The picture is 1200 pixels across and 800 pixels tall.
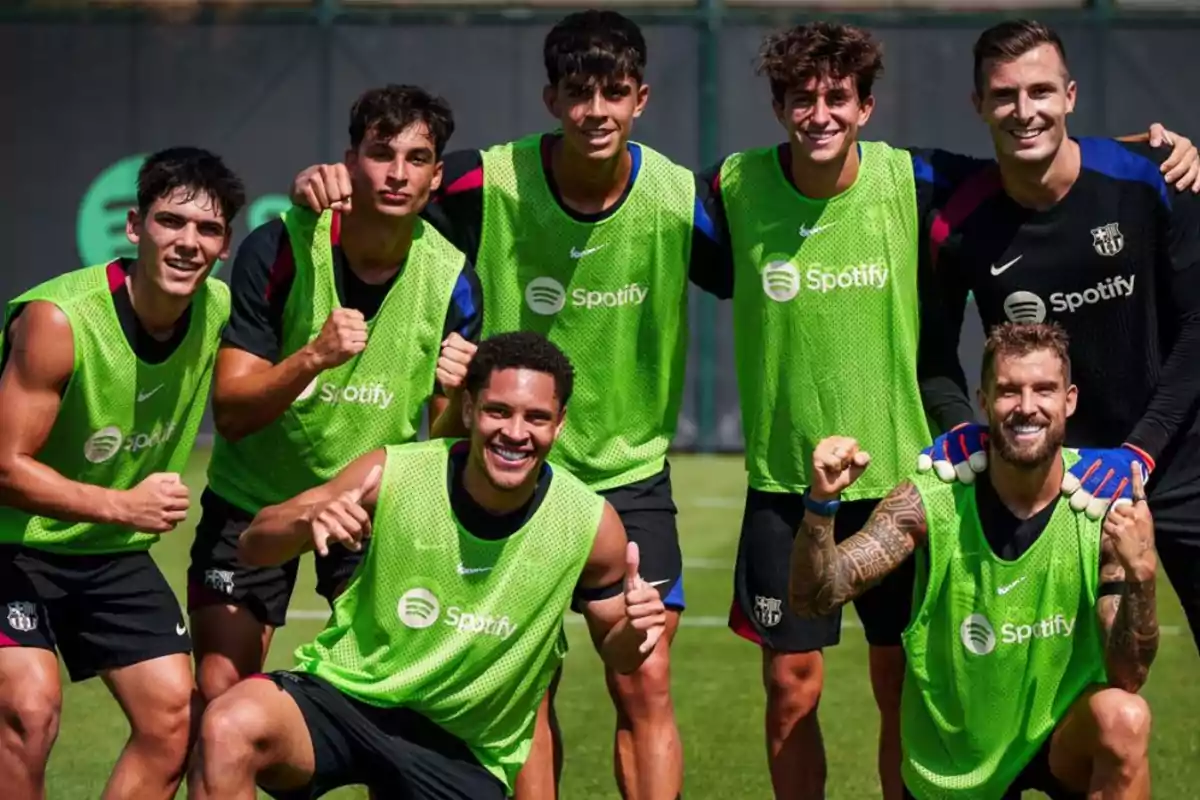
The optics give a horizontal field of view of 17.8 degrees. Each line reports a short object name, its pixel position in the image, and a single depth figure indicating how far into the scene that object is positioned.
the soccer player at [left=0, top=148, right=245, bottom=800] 11.86
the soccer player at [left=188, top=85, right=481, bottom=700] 12.35
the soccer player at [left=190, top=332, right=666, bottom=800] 11.19
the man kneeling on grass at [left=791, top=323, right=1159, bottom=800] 11.17
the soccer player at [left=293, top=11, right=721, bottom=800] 12.86
